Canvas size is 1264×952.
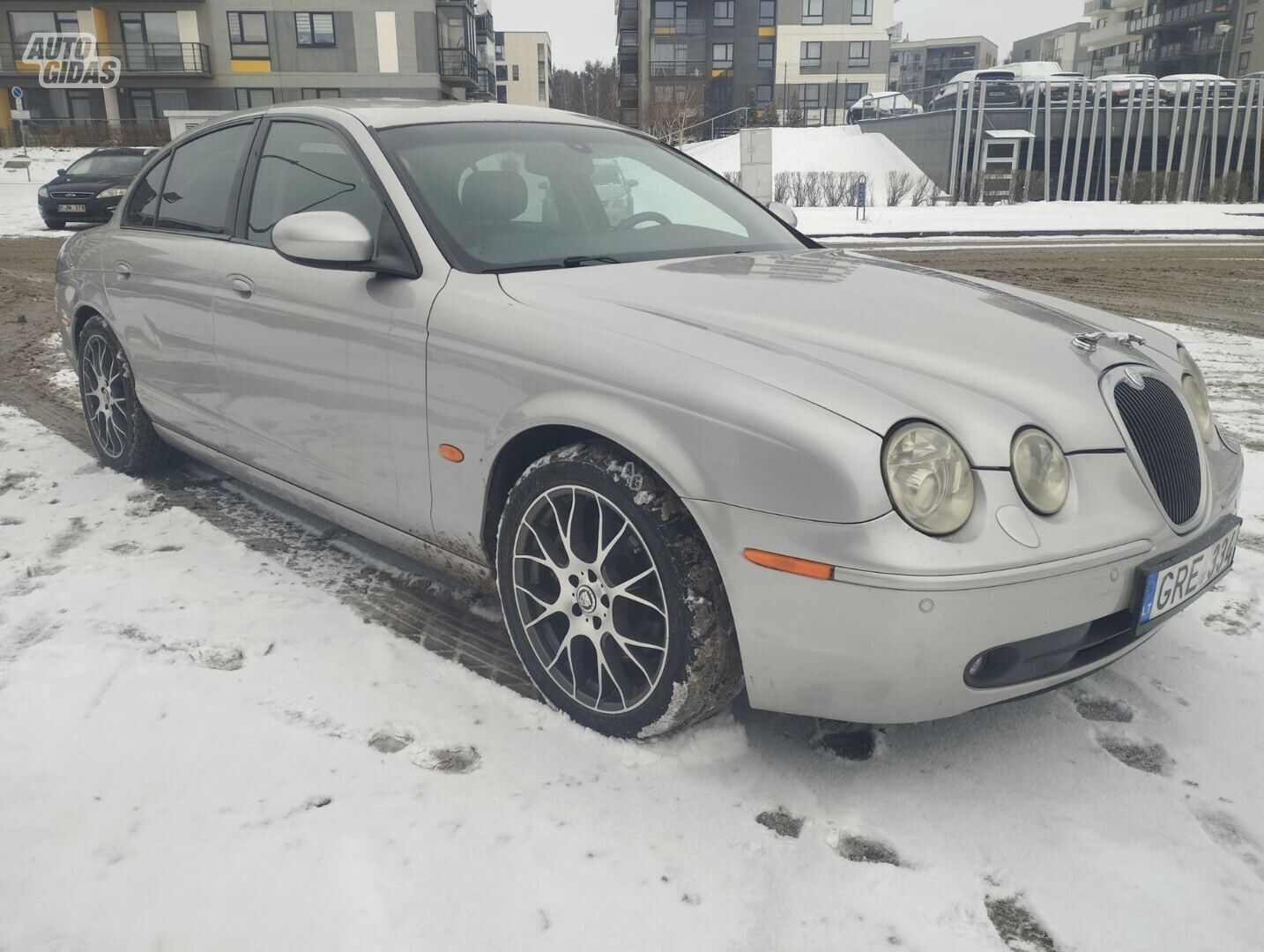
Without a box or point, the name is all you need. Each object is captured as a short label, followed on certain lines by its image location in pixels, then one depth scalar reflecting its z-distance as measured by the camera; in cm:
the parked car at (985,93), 3350
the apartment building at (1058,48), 9125
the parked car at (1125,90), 3406
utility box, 1792
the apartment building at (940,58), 11275
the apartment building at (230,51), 4172
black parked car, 1859
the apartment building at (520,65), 8594
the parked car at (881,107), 4082
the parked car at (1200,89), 3425
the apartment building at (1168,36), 6444
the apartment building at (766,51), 5794
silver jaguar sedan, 207
